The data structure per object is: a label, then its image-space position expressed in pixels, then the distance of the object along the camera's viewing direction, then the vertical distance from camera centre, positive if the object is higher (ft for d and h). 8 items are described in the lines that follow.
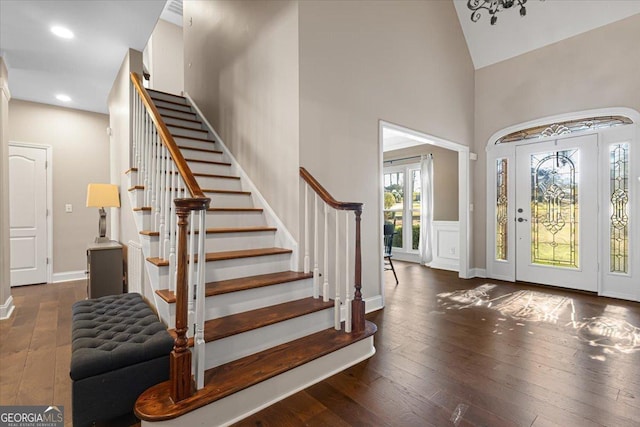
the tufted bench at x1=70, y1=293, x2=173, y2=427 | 4.97 -2.45
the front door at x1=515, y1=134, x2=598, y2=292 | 13.65 +0.06
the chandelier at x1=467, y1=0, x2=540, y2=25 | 12.44 +9.45
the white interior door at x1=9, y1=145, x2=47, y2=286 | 15.30 +0.07
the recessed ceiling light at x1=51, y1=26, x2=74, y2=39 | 9.91 +5.84
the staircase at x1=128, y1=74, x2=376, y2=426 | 5.29 -2.08
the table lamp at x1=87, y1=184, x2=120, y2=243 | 12.75 +0.70
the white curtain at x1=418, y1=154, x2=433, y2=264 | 20.54 +0.25
